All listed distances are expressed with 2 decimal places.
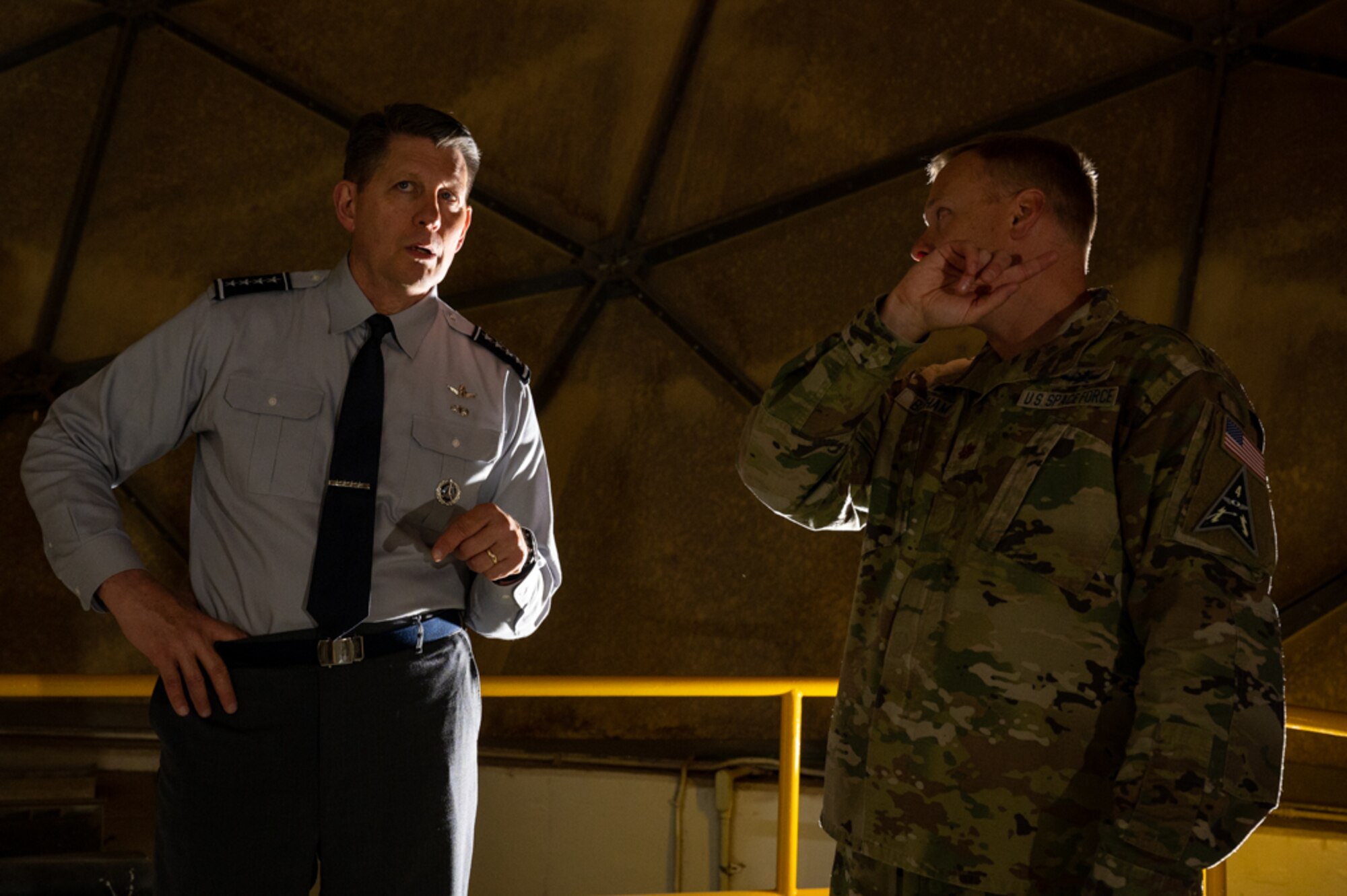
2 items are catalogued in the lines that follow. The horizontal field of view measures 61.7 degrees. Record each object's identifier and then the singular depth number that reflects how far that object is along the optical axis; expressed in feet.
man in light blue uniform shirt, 6.97
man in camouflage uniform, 5.23
